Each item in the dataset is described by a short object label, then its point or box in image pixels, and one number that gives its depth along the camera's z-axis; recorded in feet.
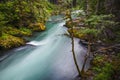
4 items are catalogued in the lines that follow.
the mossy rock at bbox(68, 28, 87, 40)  24.21
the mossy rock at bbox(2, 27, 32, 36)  25.16
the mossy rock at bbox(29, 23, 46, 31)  30.20
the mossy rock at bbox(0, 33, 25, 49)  21.37
